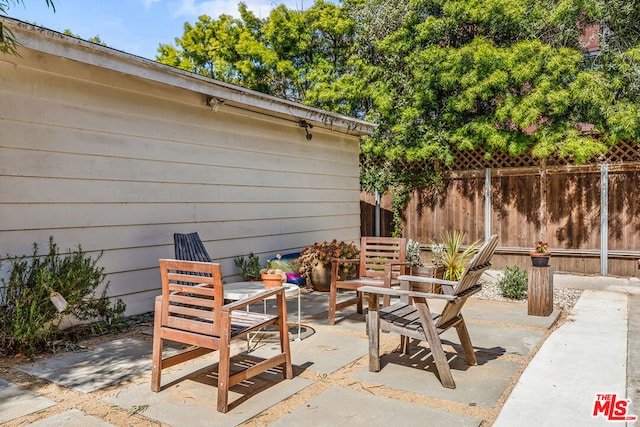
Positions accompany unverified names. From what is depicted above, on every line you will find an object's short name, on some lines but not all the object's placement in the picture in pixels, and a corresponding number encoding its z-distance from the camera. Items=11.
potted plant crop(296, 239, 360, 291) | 6.23
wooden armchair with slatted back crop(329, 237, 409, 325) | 4.46
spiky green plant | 6.23
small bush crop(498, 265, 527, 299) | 5.73
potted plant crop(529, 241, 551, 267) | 4.84
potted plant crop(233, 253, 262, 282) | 6.01
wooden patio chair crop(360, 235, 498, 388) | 2.93
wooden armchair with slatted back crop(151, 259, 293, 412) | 2.57
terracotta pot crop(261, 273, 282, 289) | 4.16
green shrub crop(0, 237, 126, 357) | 3.53
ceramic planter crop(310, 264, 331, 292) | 6.29
